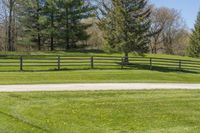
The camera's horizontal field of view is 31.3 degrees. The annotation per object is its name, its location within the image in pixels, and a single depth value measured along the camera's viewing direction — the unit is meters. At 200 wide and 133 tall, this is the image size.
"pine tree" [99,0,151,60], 32.50
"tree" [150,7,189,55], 75.56
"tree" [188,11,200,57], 56.81
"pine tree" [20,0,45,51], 48.81
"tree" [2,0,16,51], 50.13
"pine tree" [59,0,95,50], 48.03
